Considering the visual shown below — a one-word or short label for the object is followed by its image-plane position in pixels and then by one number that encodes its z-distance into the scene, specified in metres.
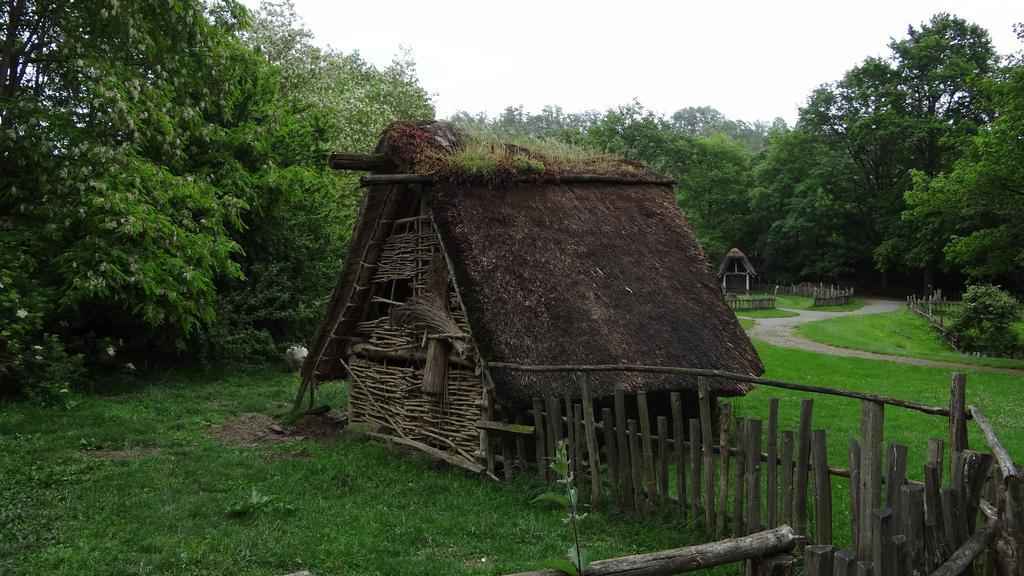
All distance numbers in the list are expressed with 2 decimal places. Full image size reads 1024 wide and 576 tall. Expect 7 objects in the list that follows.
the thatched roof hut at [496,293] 8.31
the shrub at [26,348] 11.56
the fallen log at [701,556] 3.20
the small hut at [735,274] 46.62
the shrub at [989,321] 24.56
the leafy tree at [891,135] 43.00
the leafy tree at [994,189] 20.09
